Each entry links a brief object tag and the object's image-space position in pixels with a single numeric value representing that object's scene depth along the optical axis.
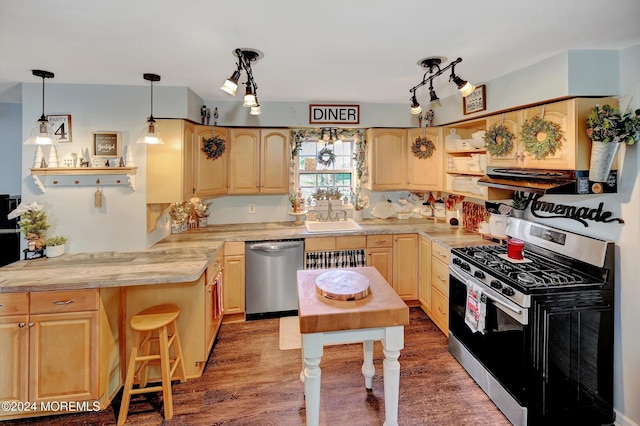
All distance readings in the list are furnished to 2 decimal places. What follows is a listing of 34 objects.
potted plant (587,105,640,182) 1.92
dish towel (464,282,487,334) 2.32
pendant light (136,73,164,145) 2.64
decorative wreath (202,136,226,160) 3.51
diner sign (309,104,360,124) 3.79
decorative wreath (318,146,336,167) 4.30
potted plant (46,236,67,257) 2.69
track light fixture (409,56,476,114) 2.12
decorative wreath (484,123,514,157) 2.66
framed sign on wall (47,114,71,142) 2.76
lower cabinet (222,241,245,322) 3.39
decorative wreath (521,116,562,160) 2.24
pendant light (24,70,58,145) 2.46
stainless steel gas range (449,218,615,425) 1.98
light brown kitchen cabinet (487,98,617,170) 2.11
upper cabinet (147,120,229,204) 2.99
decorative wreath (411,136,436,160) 3.88
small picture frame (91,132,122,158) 2.82
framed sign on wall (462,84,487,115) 2.89
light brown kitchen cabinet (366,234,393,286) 3.66
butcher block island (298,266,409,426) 1.74
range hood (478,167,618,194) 2.06
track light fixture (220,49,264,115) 1.98
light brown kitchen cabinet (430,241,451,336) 3.08
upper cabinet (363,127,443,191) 3.96
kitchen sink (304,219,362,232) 3.71
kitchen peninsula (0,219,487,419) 2.10
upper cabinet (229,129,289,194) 3.77
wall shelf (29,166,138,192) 2.70
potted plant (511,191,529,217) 2.85
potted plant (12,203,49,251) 2.62
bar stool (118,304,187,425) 2.12
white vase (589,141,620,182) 1.97
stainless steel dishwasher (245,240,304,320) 3.45
